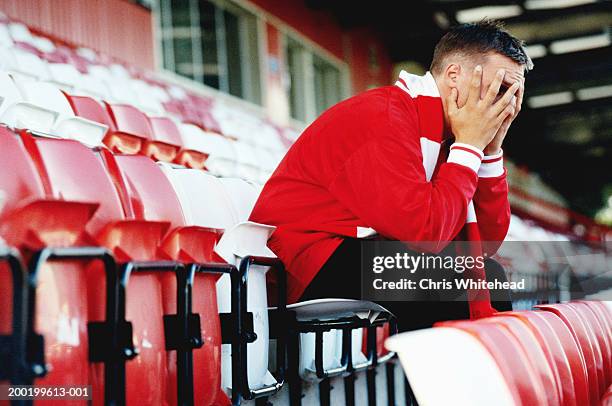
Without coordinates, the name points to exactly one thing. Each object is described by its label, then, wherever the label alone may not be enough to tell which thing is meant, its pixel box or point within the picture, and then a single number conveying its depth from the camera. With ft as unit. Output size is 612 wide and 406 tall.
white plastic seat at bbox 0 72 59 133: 12.69
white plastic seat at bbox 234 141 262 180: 20.22
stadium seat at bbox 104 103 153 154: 15.18
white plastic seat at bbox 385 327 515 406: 8.71
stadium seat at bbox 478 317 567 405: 9.25
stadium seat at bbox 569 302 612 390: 11.15
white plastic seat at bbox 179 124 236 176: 19.18
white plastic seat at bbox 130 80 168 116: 22.80
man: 10.98
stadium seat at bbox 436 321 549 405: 8.88
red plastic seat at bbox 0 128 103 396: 8.87
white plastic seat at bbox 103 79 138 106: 20.82
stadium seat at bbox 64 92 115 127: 15.52
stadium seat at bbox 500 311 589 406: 9.62
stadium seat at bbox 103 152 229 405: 10.09
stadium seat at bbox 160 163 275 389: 10.84
